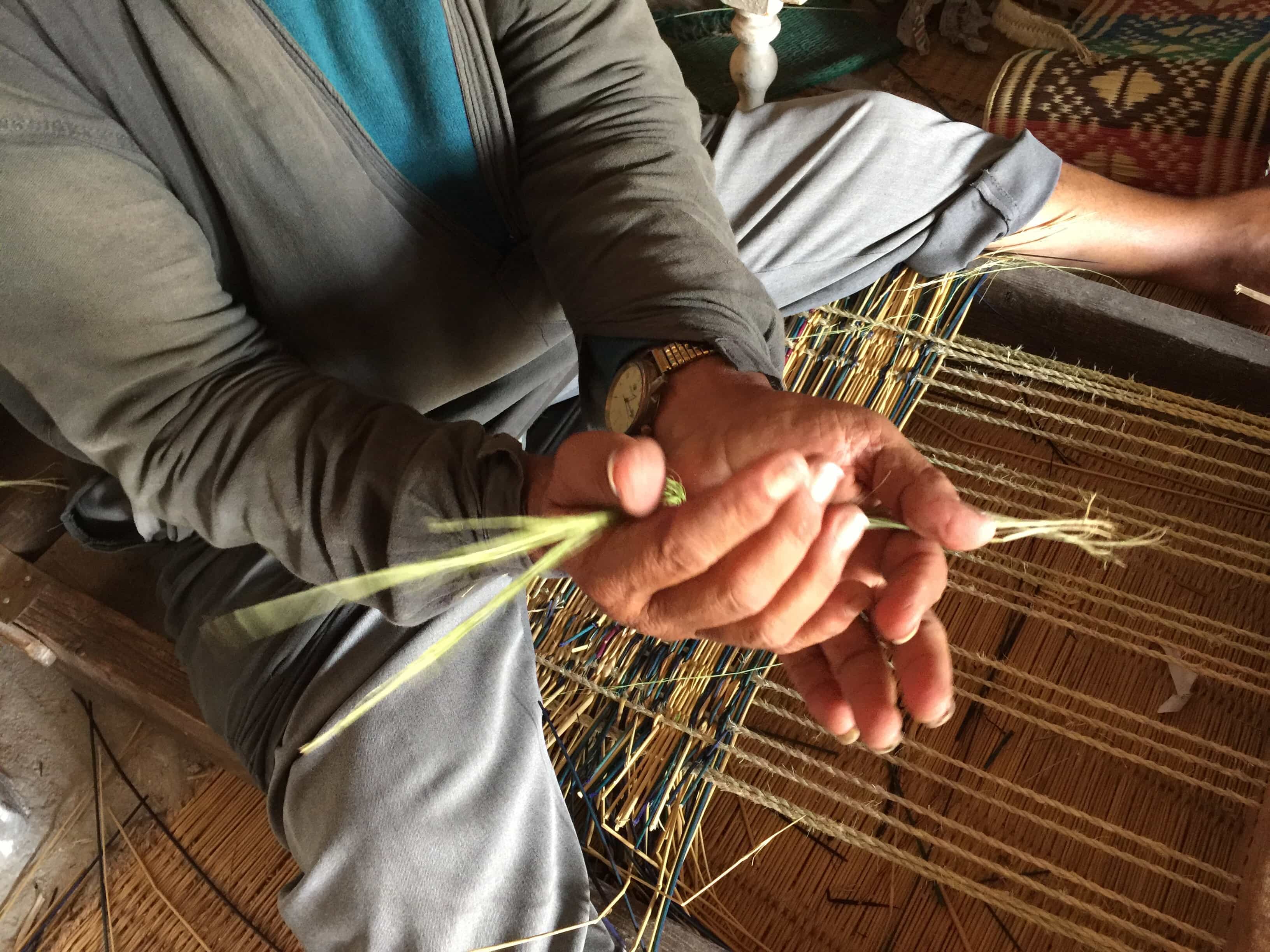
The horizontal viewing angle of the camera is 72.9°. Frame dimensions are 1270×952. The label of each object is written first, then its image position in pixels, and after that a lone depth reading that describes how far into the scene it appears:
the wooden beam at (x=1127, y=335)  0.98
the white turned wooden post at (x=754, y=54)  1.20
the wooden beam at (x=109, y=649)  0.90
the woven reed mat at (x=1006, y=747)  0.81
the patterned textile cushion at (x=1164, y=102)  1.25
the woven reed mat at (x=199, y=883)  1.01
